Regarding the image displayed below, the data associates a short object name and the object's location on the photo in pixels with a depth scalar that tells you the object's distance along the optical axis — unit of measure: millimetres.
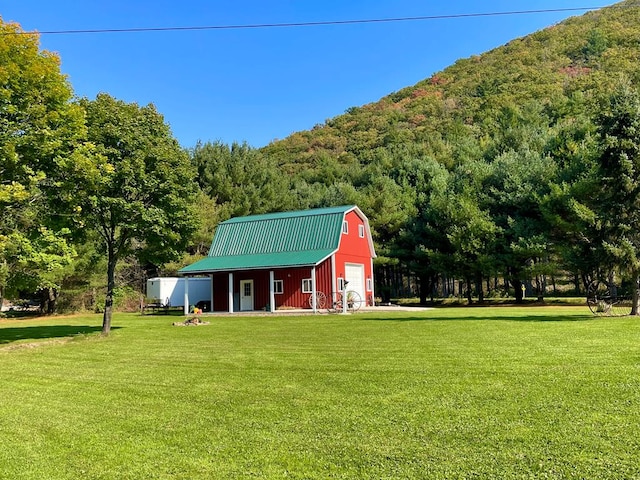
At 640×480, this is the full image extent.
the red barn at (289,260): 26141
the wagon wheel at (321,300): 25688
